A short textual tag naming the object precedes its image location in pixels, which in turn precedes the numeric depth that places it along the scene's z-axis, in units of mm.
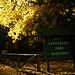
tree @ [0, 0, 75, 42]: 16953
